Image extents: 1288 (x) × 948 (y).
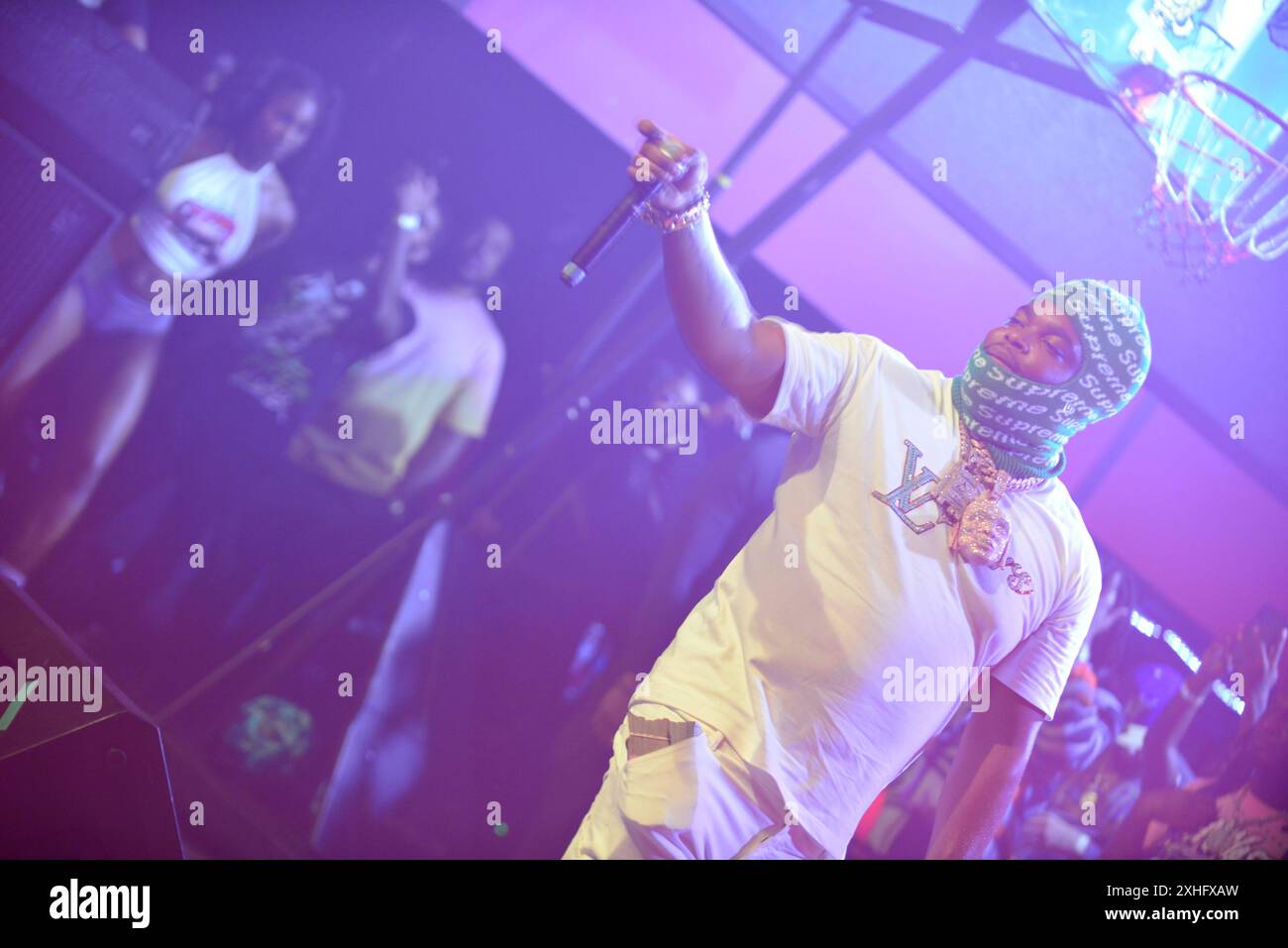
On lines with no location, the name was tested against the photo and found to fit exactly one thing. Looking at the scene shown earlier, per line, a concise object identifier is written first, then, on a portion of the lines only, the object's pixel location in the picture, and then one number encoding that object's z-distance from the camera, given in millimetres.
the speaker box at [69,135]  2570
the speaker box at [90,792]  1762
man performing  1673
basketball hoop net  2779
